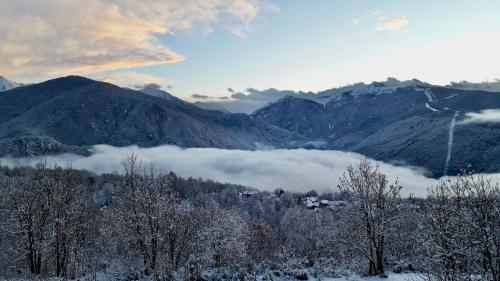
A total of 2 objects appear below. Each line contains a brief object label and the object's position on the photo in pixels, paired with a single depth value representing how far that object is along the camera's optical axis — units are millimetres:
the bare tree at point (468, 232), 14906
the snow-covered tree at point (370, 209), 28859
